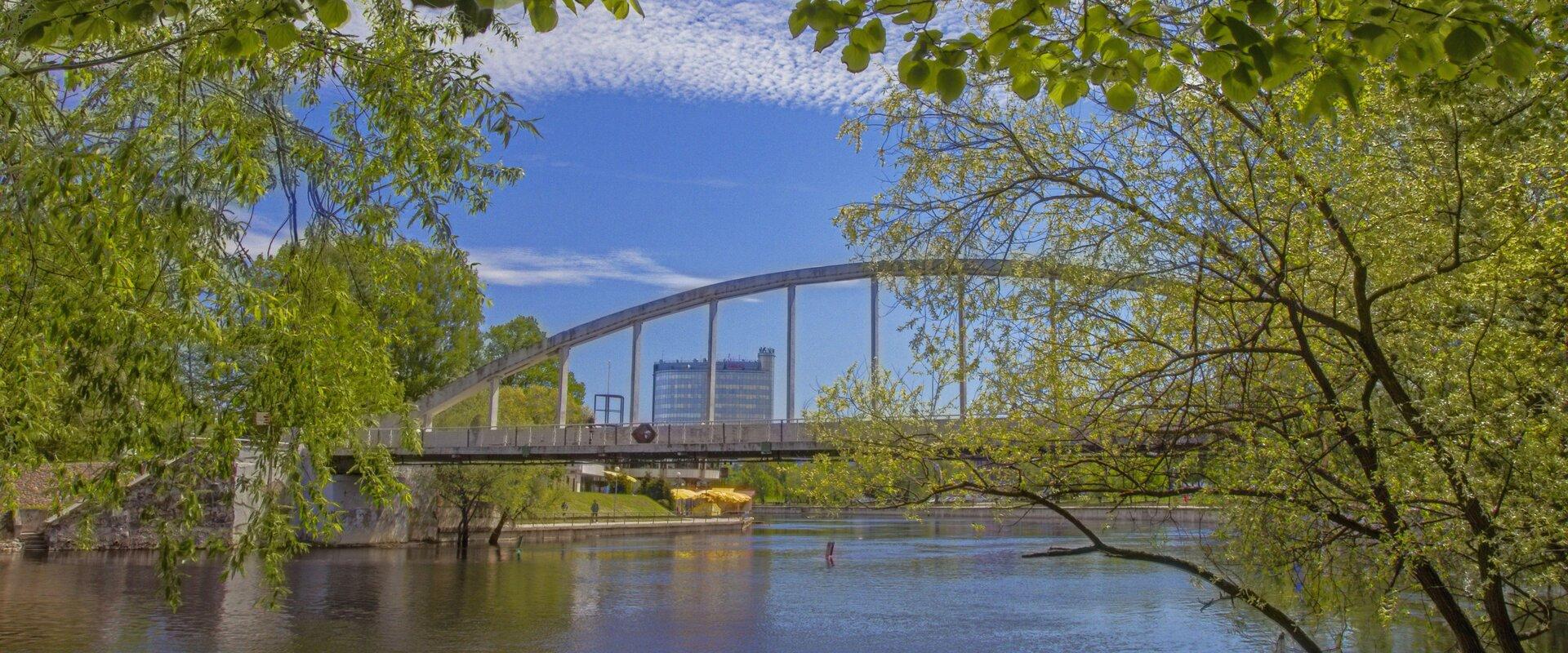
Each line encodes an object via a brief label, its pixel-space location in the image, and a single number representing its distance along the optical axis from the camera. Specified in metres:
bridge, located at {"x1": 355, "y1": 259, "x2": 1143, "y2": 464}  36.84
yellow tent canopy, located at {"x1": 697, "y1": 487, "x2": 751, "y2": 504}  67.94
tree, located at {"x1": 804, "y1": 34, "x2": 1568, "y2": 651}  6.29
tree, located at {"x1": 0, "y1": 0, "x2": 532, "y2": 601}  5.83
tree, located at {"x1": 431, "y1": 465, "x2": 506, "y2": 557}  45.22
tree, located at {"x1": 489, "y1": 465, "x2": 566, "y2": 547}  45.81
